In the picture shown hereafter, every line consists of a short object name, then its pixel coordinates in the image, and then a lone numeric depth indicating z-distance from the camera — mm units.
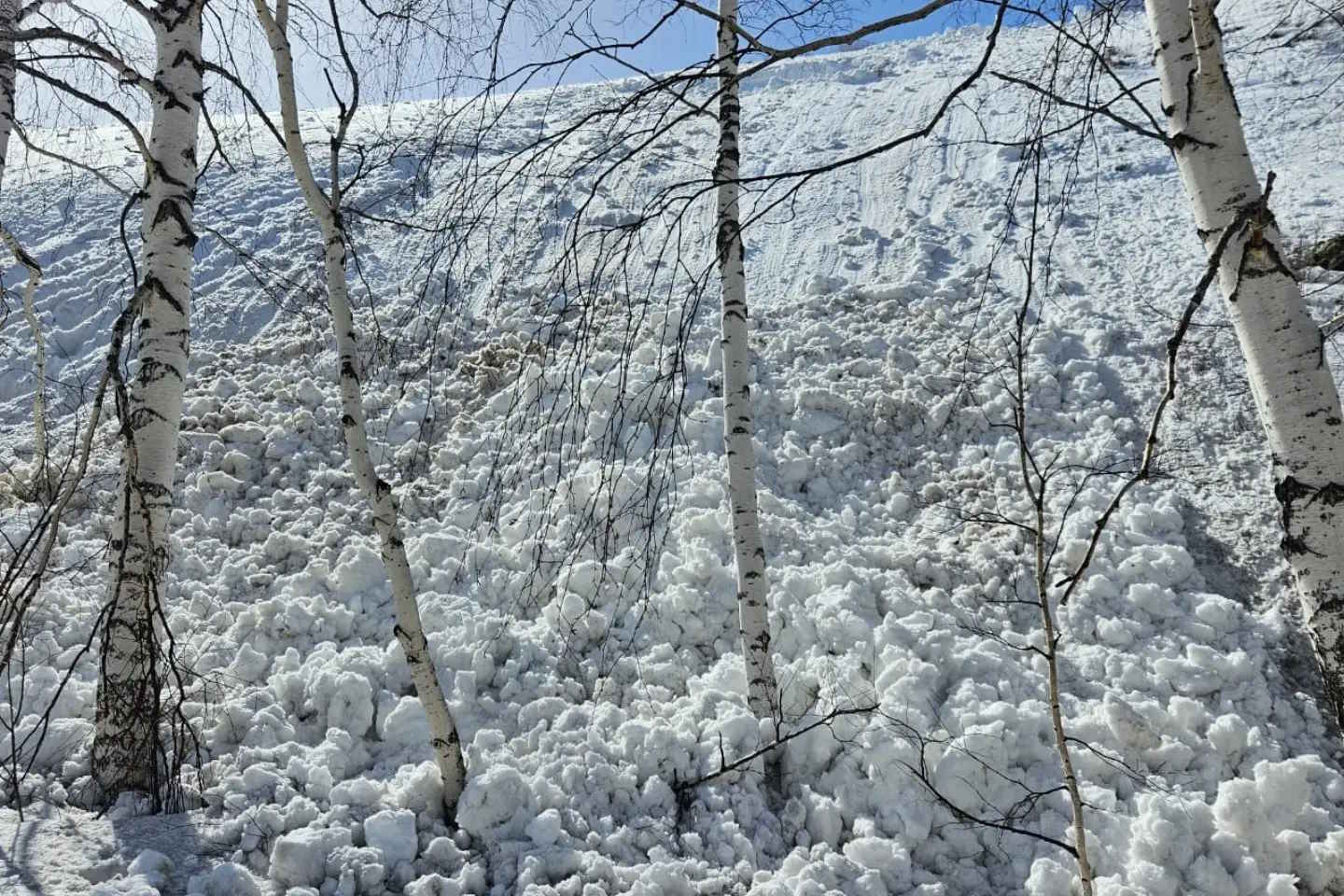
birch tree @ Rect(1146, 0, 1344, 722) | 1945
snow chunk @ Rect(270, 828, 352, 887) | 3326
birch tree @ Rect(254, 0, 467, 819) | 3760
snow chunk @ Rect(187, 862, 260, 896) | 3121
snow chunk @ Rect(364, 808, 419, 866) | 3498
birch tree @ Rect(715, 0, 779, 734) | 4165
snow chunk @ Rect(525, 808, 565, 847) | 3648
